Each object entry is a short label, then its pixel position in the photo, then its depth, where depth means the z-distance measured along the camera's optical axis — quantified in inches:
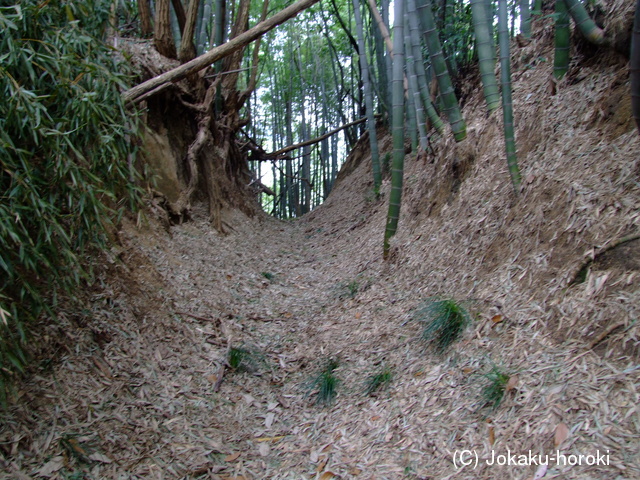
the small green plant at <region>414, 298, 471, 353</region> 109.1
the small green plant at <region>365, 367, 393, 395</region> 109.1
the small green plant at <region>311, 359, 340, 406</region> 112.8
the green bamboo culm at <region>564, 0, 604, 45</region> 131.5
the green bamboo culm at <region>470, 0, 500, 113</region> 135.8
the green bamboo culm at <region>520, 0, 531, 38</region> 178.3
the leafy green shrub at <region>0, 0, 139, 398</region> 74.0
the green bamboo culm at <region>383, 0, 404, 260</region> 155.8
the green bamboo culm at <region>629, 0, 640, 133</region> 76.6
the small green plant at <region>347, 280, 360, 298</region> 174.8
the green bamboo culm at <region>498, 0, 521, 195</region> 126.6
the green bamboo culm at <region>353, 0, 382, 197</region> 299.6
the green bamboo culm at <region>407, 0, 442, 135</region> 177.8
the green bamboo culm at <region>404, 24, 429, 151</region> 205.5
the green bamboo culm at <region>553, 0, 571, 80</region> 139.6
